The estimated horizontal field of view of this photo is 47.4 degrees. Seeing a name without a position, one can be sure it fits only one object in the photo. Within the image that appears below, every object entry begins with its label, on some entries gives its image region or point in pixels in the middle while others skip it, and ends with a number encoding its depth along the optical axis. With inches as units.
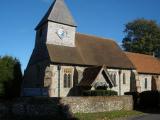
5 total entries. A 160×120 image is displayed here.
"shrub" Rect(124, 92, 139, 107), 816.5
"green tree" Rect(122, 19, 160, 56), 1672.6
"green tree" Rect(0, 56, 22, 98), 588.8
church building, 884.8
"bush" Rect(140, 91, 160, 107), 825.4
